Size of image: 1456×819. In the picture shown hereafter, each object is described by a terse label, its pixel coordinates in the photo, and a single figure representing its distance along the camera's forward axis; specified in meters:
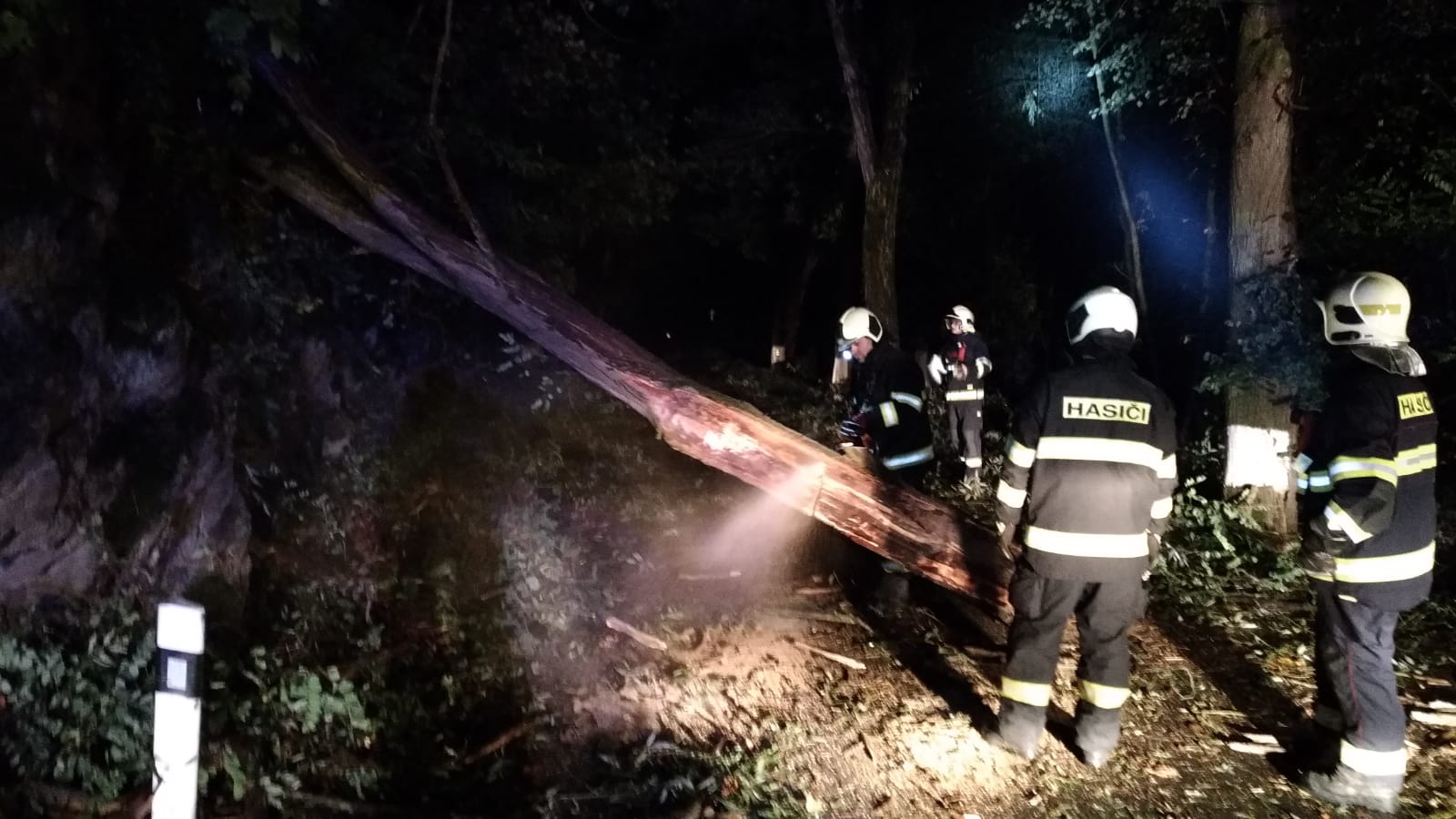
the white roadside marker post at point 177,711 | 2.47
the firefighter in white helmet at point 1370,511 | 3.31
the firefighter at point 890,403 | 5.46
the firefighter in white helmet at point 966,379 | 9.02
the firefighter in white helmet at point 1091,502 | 3.49
